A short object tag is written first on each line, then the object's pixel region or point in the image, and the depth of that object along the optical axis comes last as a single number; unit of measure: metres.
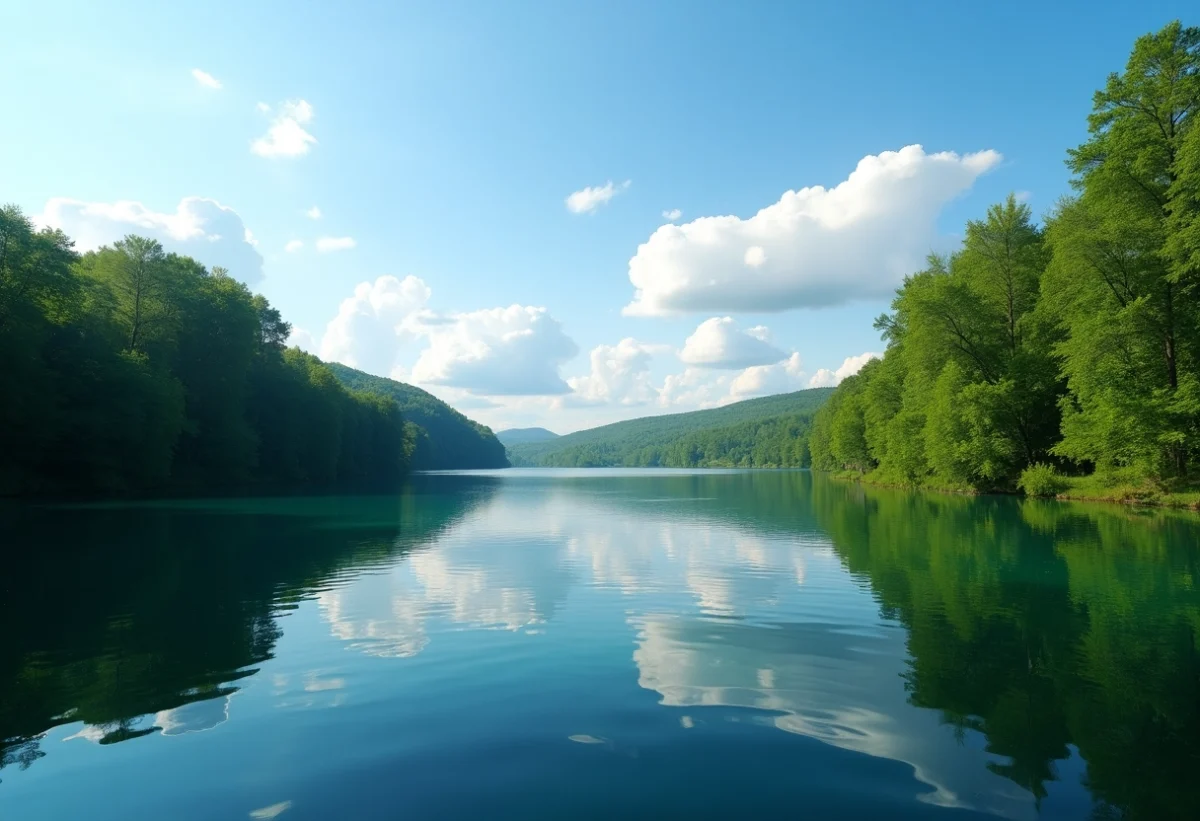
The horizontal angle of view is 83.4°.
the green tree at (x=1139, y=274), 28.20
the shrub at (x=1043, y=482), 37.00
